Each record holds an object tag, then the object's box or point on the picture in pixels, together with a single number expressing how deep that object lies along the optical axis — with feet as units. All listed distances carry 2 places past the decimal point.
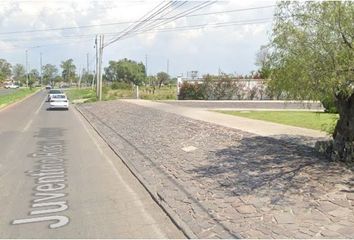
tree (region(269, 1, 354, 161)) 24.26
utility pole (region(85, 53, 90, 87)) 394.52
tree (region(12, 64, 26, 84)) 504.84
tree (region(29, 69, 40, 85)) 462.60
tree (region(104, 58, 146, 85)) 342.27
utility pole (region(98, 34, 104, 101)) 151.25
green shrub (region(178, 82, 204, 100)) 126.00
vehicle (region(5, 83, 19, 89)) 428.31
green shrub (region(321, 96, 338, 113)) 26.91
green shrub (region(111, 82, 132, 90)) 248.13
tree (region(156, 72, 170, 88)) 243.19
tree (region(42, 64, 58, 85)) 470.39
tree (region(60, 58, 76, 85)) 439.71
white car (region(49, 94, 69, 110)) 108.58
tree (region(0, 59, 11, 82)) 425.28
